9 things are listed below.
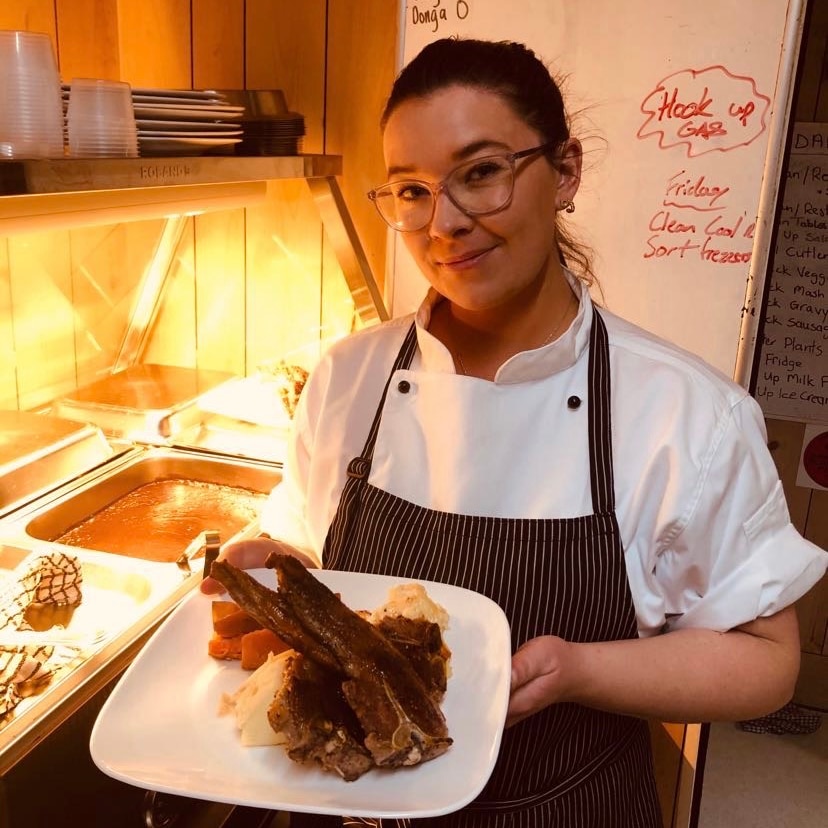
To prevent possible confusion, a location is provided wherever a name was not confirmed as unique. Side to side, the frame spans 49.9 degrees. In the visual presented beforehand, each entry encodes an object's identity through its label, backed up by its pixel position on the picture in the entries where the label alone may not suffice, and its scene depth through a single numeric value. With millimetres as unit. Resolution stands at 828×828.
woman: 1136
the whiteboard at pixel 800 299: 2928
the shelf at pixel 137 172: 1198
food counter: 1222
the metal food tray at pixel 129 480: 1747
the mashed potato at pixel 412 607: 1052
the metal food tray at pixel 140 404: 2115
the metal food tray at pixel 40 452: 1764
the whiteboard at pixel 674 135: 1830
